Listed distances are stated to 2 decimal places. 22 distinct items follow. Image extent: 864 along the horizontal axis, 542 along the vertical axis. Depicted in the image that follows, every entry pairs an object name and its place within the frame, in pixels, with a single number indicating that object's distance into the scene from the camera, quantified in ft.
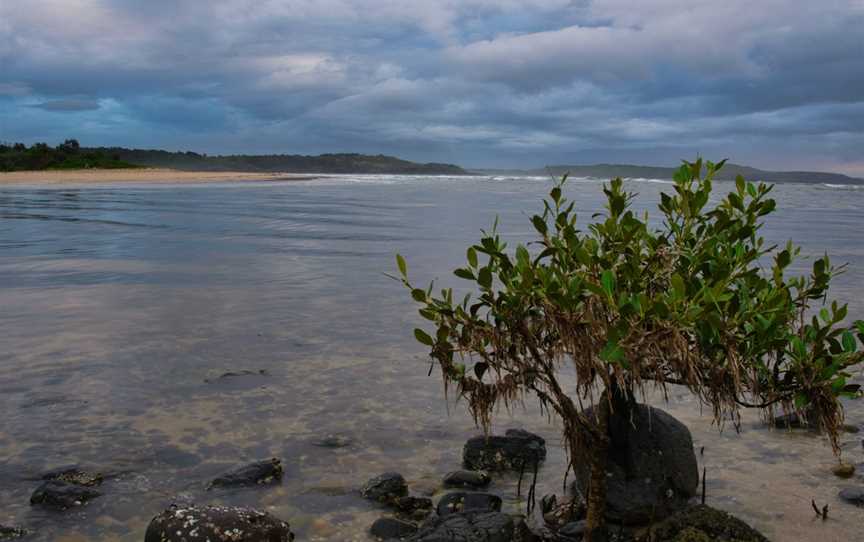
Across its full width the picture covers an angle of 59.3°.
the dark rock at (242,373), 28.60
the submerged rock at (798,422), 24.49
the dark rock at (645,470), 17.92
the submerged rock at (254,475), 19.84
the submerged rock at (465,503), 18.20
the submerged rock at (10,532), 16.93
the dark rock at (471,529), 15.87
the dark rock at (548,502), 18.62
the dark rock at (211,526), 15.69
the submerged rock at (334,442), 22.70
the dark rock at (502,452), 21.04
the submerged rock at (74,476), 19.56
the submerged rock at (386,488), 19.12
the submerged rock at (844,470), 20.45
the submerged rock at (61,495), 18.48
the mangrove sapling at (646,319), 13.61
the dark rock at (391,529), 17.26
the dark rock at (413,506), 18.47
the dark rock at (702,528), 15.06
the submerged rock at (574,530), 17.17
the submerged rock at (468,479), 19.98
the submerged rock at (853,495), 18.69
